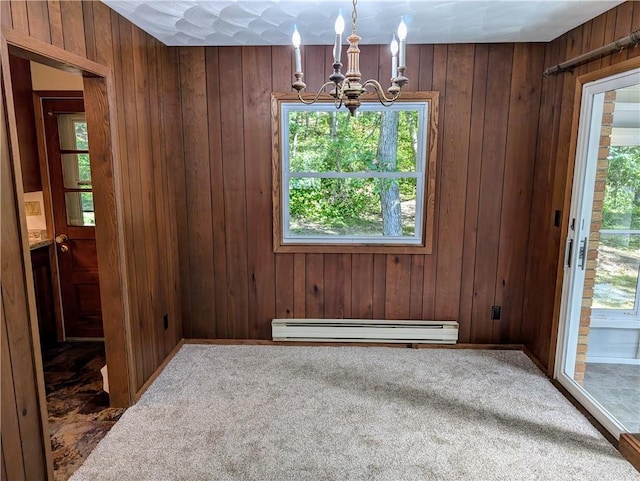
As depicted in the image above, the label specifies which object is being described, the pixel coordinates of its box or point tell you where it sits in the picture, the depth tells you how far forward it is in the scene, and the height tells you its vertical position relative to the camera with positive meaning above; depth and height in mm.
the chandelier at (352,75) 1518 +395
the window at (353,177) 3445 +11
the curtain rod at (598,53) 2178 +754
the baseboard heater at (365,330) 3570 -1310
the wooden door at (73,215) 3523 -331
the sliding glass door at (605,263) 2676 -620
